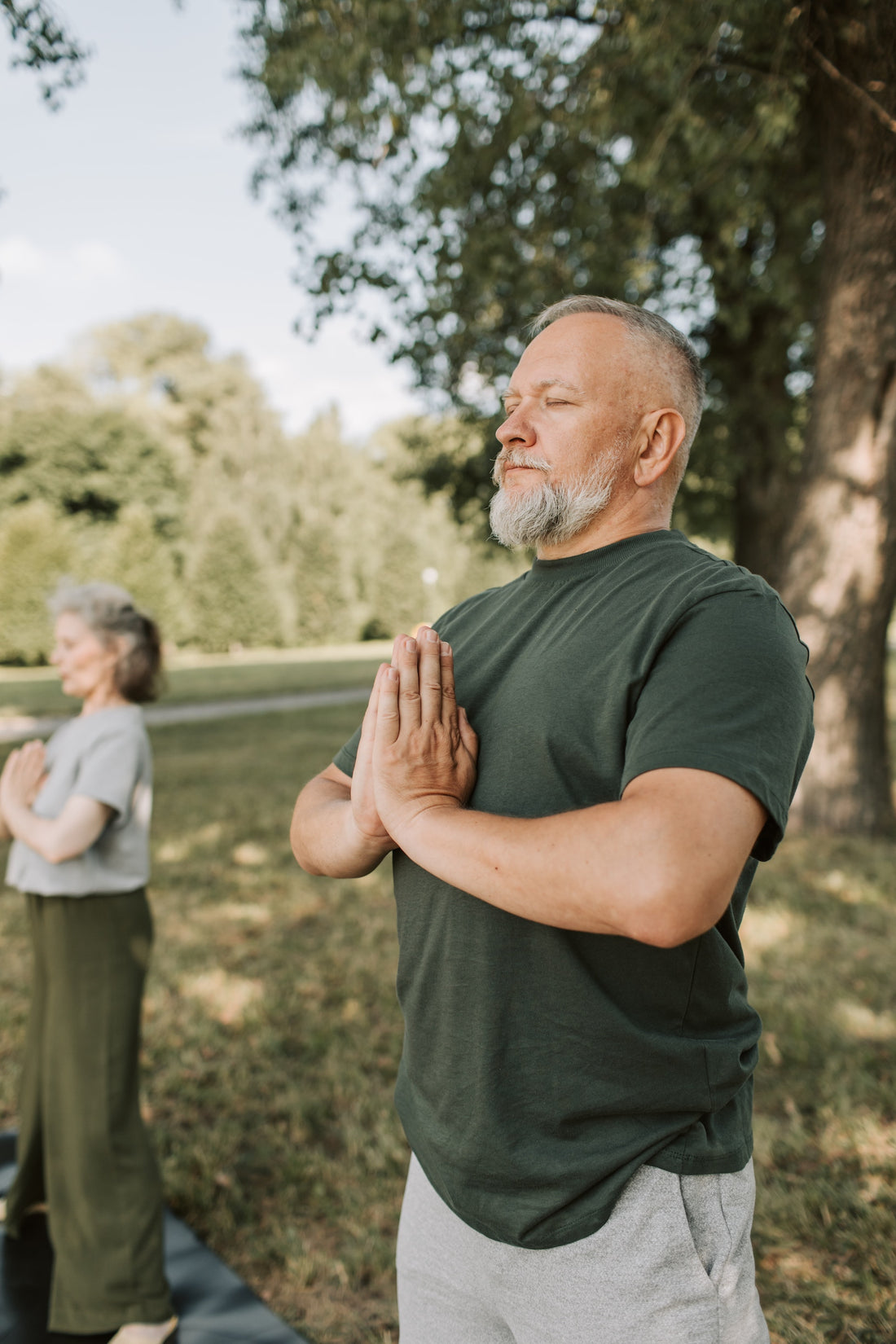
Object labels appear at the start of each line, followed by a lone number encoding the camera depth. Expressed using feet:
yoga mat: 8.85
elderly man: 3.70
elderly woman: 8.91
